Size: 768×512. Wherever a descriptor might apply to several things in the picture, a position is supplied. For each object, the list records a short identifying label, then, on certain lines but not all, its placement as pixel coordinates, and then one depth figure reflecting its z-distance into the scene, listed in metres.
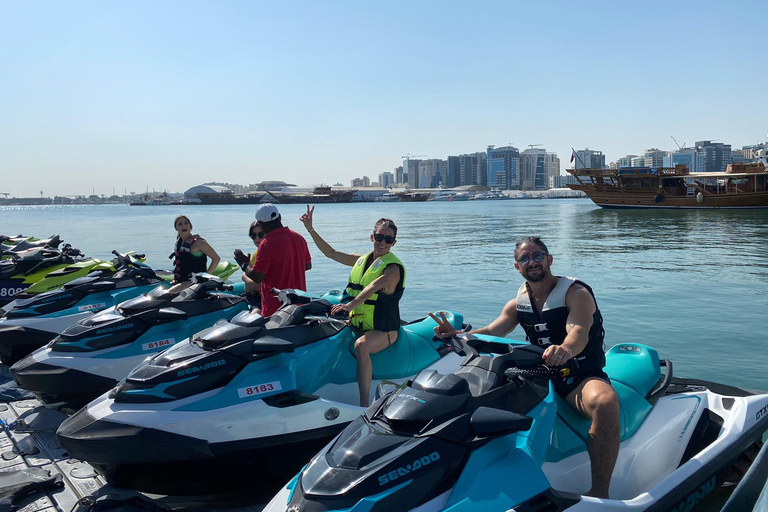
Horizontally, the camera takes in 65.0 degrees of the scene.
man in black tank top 3.04
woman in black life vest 7.02
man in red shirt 5.26
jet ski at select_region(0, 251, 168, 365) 6.62
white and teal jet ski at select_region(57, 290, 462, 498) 3.55
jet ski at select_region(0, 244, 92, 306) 8.69
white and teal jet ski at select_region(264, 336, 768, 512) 2.42
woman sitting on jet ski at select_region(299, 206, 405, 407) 4.34
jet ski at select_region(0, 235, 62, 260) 9.83
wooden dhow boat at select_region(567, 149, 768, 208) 47.94
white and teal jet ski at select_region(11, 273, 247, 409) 5.09
